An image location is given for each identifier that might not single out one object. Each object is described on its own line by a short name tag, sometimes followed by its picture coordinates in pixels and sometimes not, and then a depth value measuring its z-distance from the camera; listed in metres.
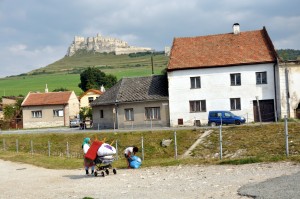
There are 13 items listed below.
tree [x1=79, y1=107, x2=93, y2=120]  68.19
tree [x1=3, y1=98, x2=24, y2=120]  76.31
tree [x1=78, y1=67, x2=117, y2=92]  110.40
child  19.77
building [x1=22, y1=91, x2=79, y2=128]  70.62
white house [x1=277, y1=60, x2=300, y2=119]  44.31
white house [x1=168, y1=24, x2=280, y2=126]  45.03
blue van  41.65
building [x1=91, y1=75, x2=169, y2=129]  47.28
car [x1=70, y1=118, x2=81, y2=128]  63.72
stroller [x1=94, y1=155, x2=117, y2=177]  17.91
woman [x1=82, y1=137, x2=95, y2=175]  18.79
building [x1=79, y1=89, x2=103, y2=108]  81.95
